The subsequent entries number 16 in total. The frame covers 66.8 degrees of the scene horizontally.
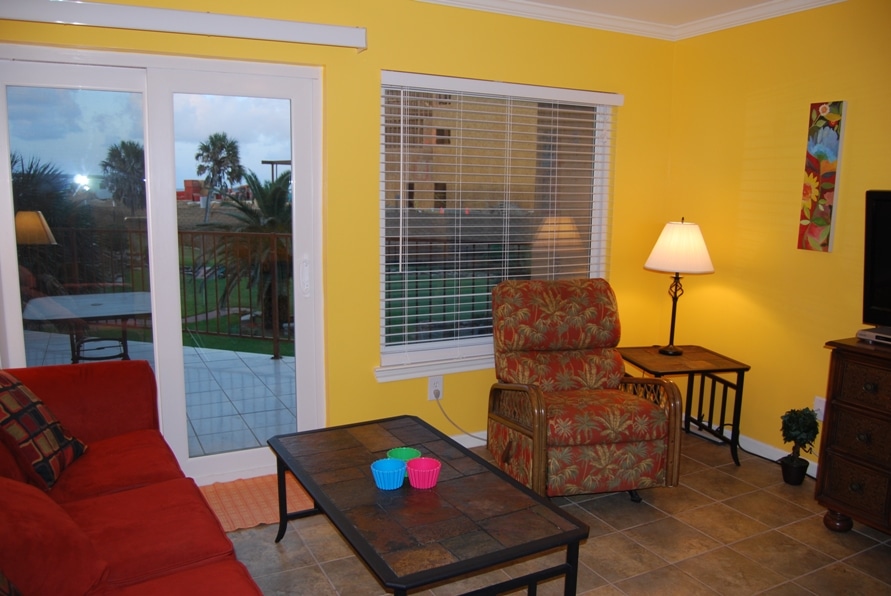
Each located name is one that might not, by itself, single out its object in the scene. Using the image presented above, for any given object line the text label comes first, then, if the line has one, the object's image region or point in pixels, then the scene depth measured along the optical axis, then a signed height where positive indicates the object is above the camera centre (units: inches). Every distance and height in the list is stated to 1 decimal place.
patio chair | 119.6 -21.6
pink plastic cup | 91.8 -34.4
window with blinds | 146.9 +4.9
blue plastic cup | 91.3 -34.4
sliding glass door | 118.5 -4.0
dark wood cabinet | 112.5 -36.5
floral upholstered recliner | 123.3 -34.7
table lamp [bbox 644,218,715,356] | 151.3 -6.3
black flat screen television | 117.3 -5.9
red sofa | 66.2 -36.1
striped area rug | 121.9 -54.0
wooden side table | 146.6 -32.4
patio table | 121.3 -17.5
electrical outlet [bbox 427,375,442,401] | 154.1 -38.4
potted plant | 136.9 -42.6
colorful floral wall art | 136.2 +10.4
